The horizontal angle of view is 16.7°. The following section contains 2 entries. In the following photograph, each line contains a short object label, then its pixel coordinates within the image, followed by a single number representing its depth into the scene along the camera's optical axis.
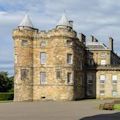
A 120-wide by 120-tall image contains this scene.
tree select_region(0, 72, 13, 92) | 93.85
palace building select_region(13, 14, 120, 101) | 69.50
